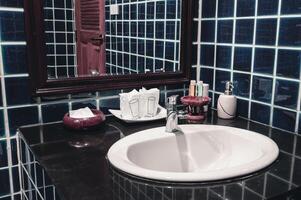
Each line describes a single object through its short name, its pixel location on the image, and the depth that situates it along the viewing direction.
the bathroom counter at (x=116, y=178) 0.65
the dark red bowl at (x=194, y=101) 1.16
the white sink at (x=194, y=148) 0.90
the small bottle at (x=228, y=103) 1.18
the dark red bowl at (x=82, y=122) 1.02
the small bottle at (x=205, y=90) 1.25
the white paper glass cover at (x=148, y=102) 1.15
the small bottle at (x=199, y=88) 1.21
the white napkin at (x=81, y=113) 1.05
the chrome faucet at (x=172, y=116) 0.99
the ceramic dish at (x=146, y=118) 1.11
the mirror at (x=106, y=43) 1.02
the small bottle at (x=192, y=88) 1.21
